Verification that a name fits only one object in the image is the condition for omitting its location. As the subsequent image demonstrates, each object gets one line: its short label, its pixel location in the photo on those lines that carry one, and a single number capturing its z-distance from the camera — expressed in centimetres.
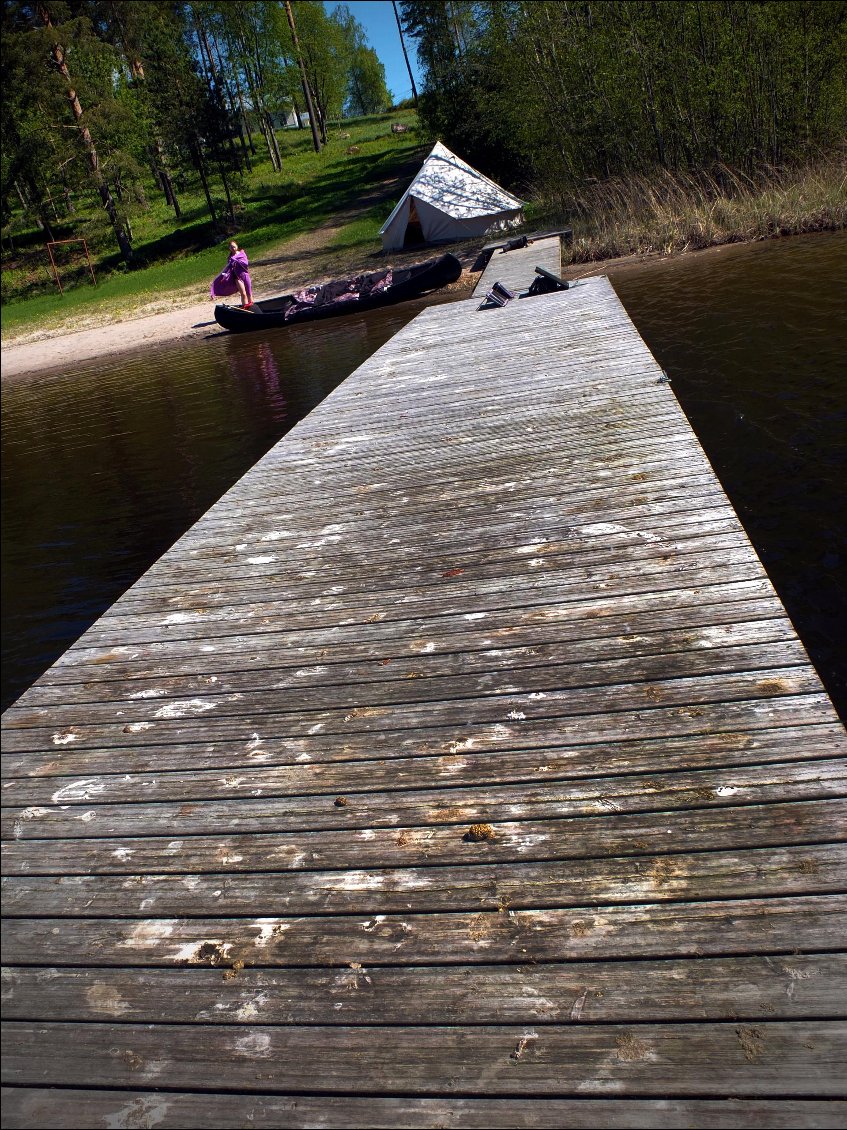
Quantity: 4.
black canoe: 1883
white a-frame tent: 2394
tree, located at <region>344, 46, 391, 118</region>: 7811
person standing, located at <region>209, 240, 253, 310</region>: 2220
